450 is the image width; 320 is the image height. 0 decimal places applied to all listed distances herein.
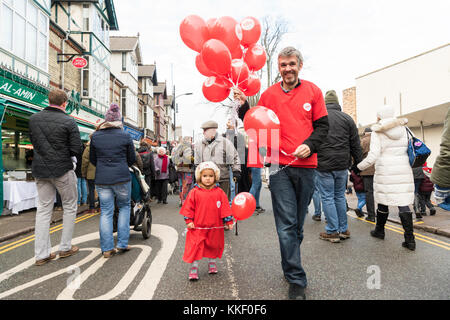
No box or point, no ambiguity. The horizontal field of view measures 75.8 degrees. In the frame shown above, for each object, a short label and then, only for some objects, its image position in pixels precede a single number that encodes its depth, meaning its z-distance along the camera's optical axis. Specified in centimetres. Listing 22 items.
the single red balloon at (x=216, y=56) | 291
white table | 730
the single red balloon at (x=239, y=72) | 302
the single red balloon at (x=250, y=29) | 332
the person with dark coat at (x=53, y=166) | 372
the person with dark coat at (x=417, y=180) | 606
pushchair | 455
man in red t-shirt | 259
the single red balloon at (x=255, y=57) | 332
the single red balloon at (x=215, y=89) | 316
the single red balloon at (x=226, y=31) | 320
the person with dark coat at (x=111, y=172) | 388
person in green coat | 234
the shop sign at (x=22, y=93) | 813
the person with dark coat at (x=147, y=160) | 912
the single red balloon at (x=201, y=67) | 335
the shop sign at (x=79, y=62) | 1377
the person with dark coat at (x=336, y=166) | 441
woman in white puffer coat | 398
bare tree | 2392
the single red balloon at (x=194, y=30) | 337
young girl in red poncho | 301
